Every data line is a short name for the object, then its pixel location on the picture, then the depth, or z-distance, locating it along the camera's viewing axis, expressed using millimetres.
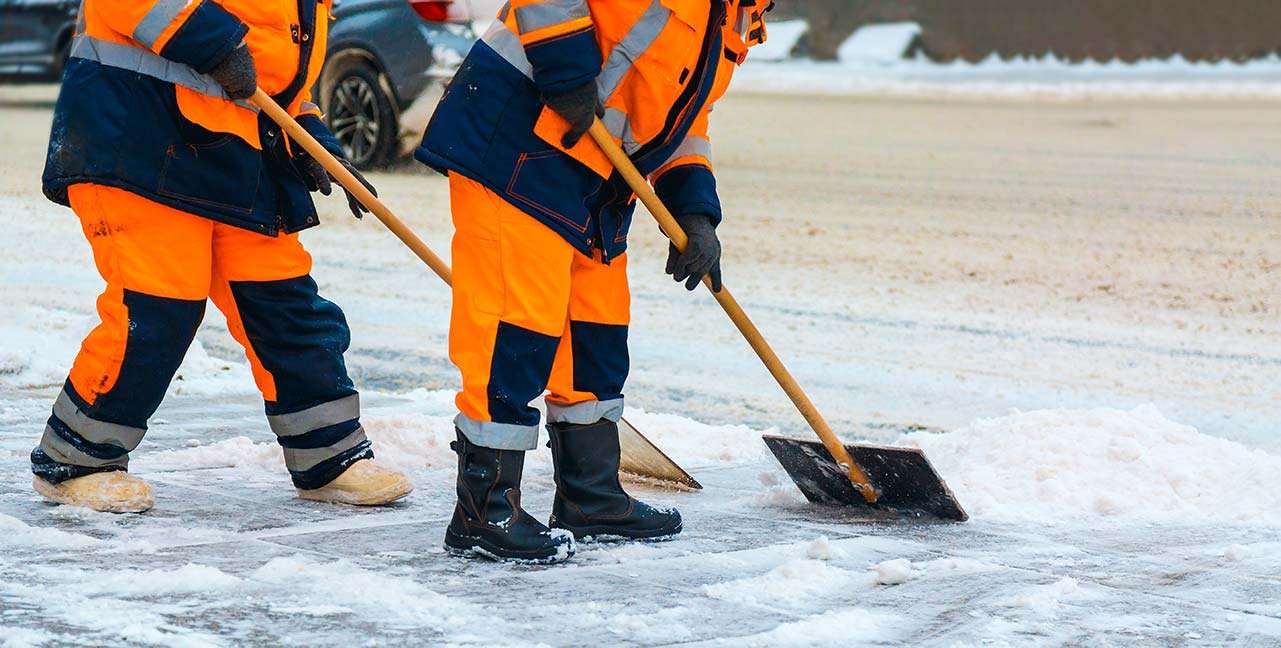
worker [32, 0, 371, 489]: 7664
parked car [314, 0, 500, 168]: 22109
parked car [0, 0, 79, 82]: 31594
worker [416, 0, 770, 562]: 7145
